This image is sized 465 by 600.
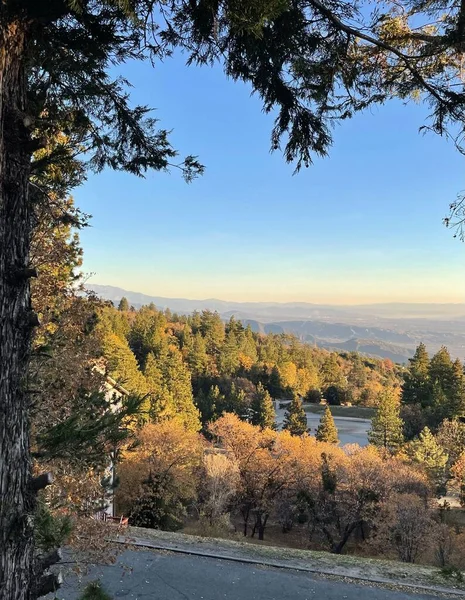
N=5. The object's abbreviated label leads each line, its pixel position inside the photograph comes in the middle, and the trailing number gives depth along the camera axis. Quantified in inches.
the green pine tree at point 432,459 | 914.7
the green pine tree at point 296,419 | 1370.6
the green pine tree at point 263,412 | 1398.9
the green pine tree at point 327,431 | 1254.3
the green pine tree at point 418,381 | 1398.9
